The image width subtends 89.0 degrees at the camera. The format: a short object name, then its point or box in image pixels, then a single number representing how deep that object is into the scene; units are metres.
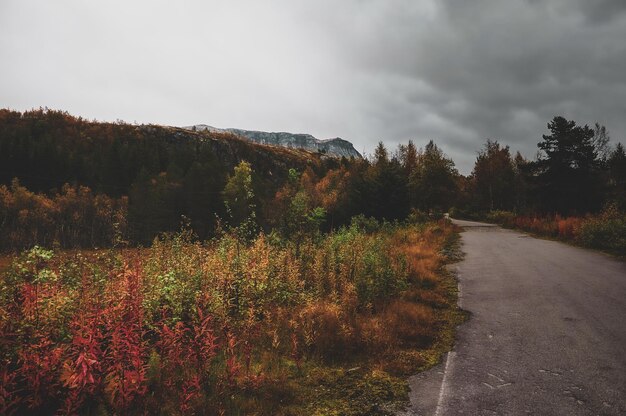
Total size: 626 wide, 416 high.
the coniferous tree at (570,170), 30.42
